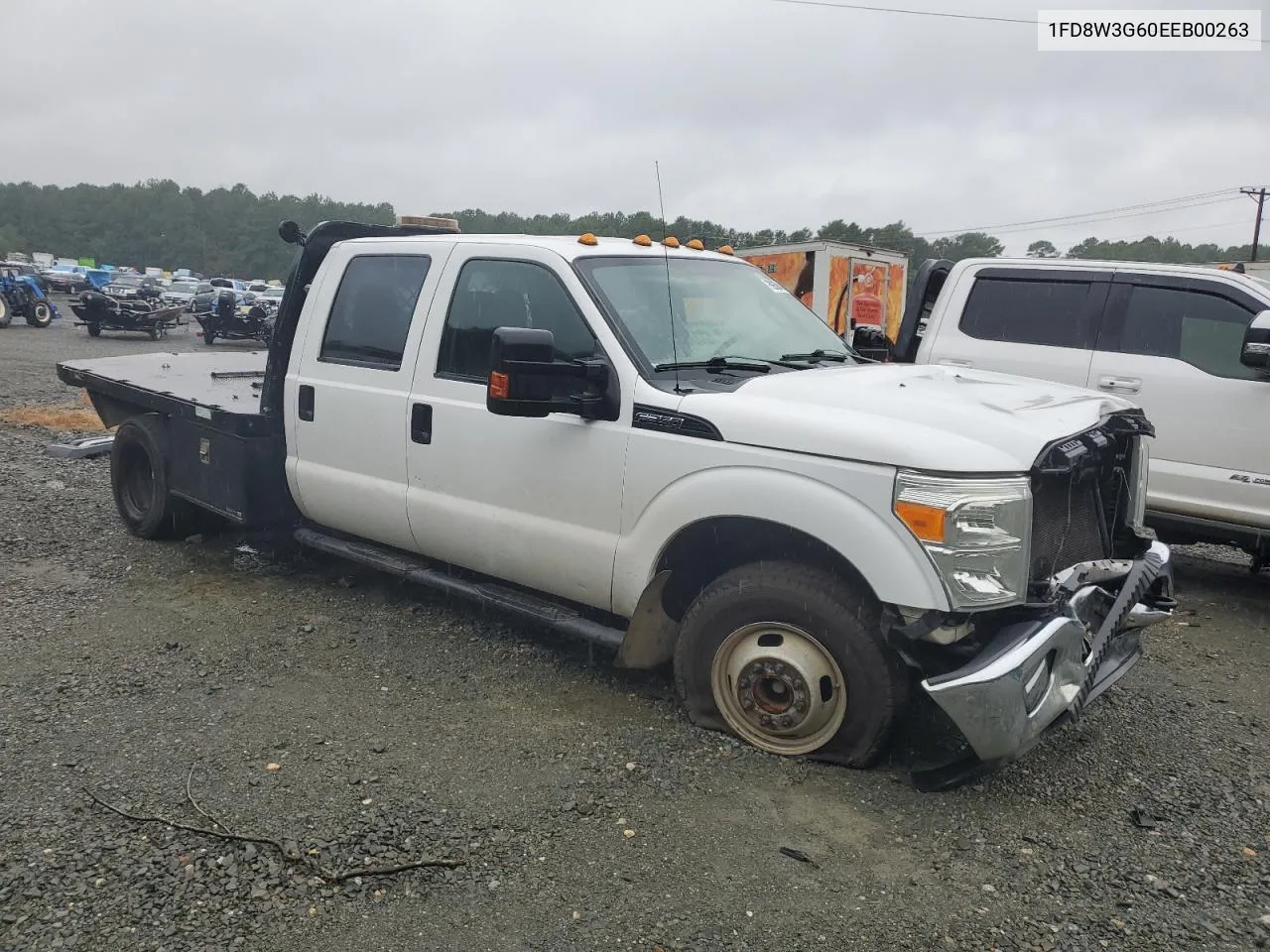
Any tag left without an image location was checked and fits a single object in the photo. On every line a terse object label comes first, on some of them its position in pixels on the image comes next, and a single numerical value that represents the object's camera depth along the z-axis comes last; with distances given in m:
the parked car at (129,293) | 25.62
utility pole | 41.12
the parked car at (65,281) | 45.25
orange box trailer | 14.30
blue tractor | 25.69
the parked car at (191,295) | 28.95
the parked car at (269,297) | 26.82
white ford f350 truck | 3.09
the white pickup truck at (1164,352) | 5.62
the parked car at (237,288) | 34.38
